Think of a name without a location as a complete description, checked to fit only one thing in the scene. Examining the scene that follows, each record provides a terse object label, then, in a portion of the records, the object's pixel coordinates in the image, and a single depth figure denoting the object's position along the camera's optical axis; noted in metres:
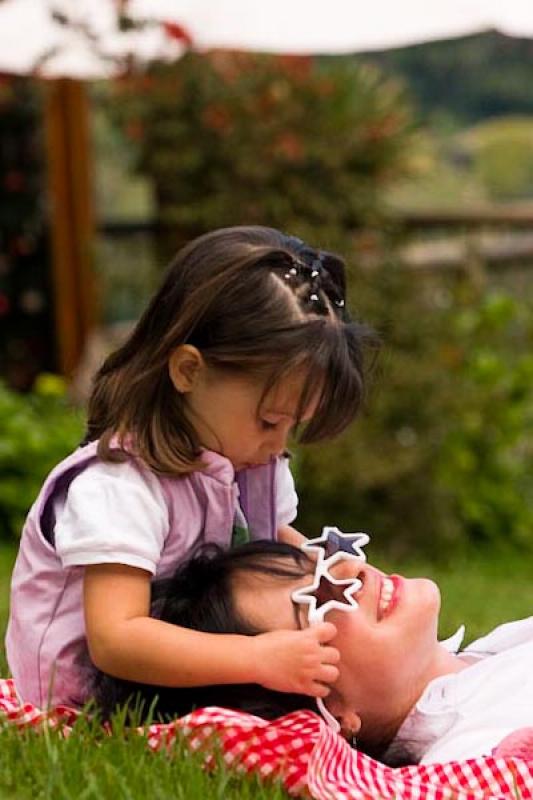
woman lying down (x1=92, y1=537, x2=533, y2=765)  5.21
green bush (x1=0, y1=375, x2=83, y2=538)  12.99
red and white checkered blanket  4.68
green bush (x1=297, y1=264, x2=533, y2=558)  14.80
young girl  5.07
